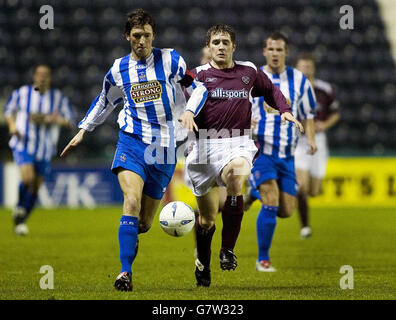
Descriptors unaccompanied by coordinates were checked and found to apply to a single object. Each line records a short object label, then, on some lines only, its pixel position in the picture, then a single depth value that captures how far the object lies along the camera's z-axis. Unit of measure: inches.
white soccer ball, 481.1
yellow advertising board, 1286.9
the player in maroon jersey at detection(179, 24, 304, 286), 466.3
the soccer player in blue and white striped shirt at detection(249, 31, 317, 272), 591.8
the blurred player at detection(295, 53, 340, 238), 812.6
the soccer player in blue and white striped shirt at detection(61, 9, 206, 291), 461.1
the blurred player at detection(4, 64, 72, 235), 884.0
